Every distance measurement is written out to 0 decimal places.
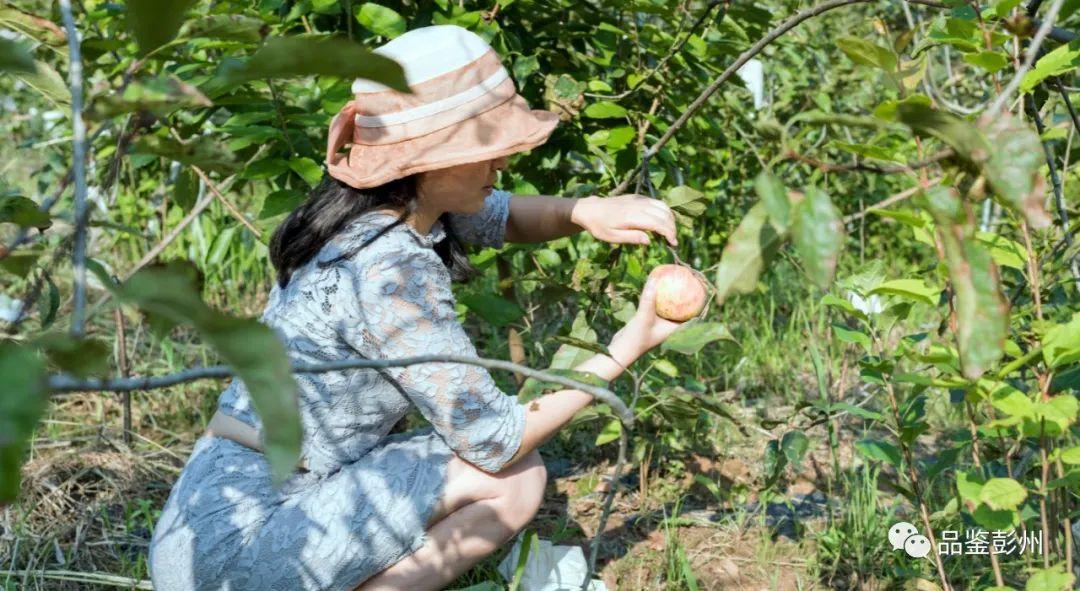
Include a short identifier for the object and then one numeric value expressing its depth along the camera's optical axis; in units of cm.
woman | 182
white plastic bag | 213
